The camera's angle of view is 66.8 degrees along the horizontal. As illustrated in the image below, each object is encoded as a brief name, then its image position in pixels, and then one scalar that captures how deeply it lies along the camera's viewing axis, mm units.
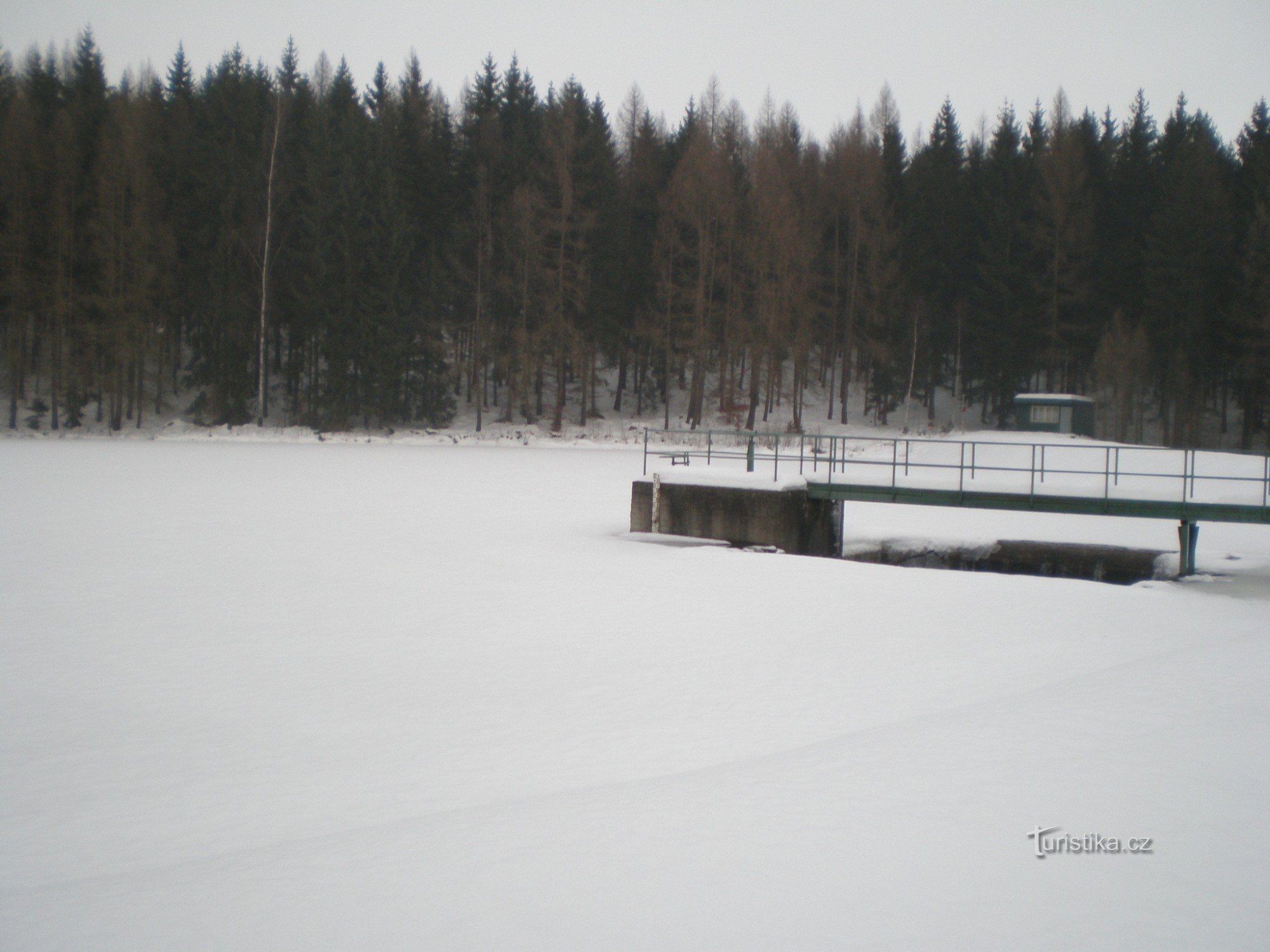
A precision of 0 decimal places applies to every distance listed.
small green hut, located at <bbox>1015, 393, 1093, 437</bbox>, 40281
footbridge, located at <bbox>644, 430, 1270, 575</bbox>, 18109
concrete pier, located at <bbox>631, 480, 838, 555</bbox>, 19562
